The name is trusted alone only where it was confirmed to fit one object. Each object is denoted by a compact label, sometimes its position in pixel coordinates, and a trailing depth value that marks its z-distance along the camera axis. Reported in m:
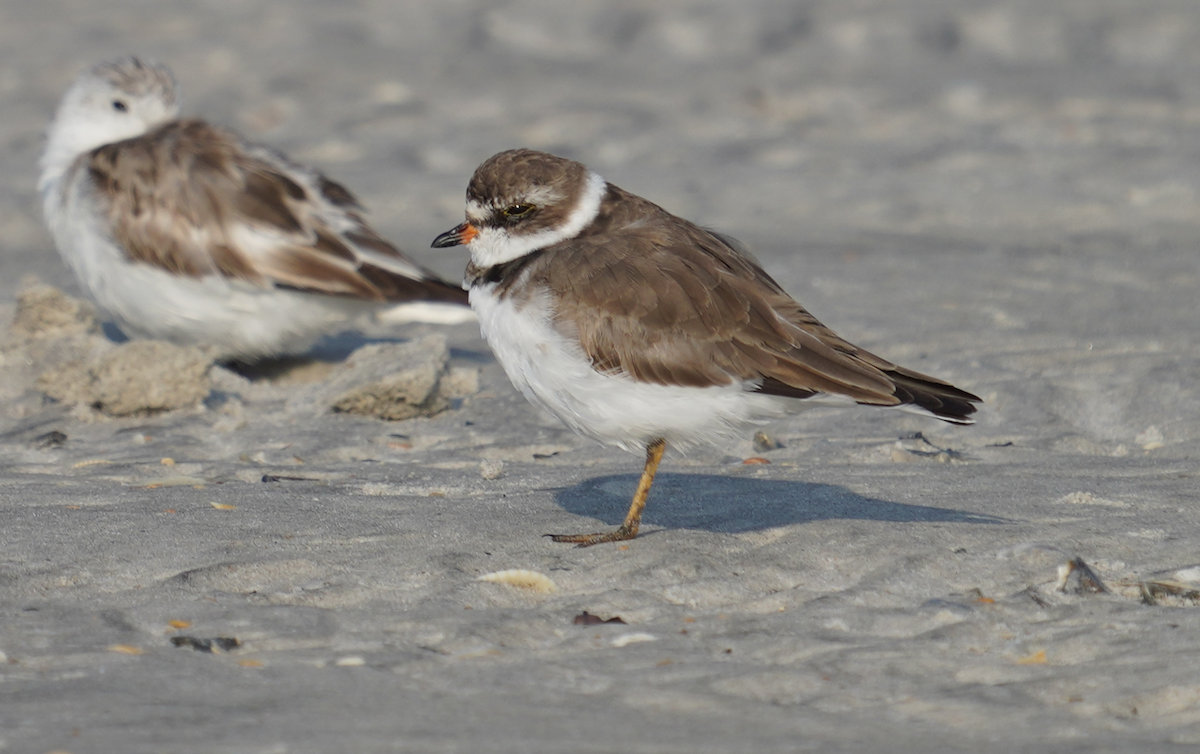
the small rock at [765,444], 11.71
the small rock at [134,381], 12.64
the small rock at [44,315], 14.41
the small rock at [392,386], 12.53
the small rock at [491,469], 10.79
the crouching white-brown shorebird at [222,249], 14.45
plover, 8.91
